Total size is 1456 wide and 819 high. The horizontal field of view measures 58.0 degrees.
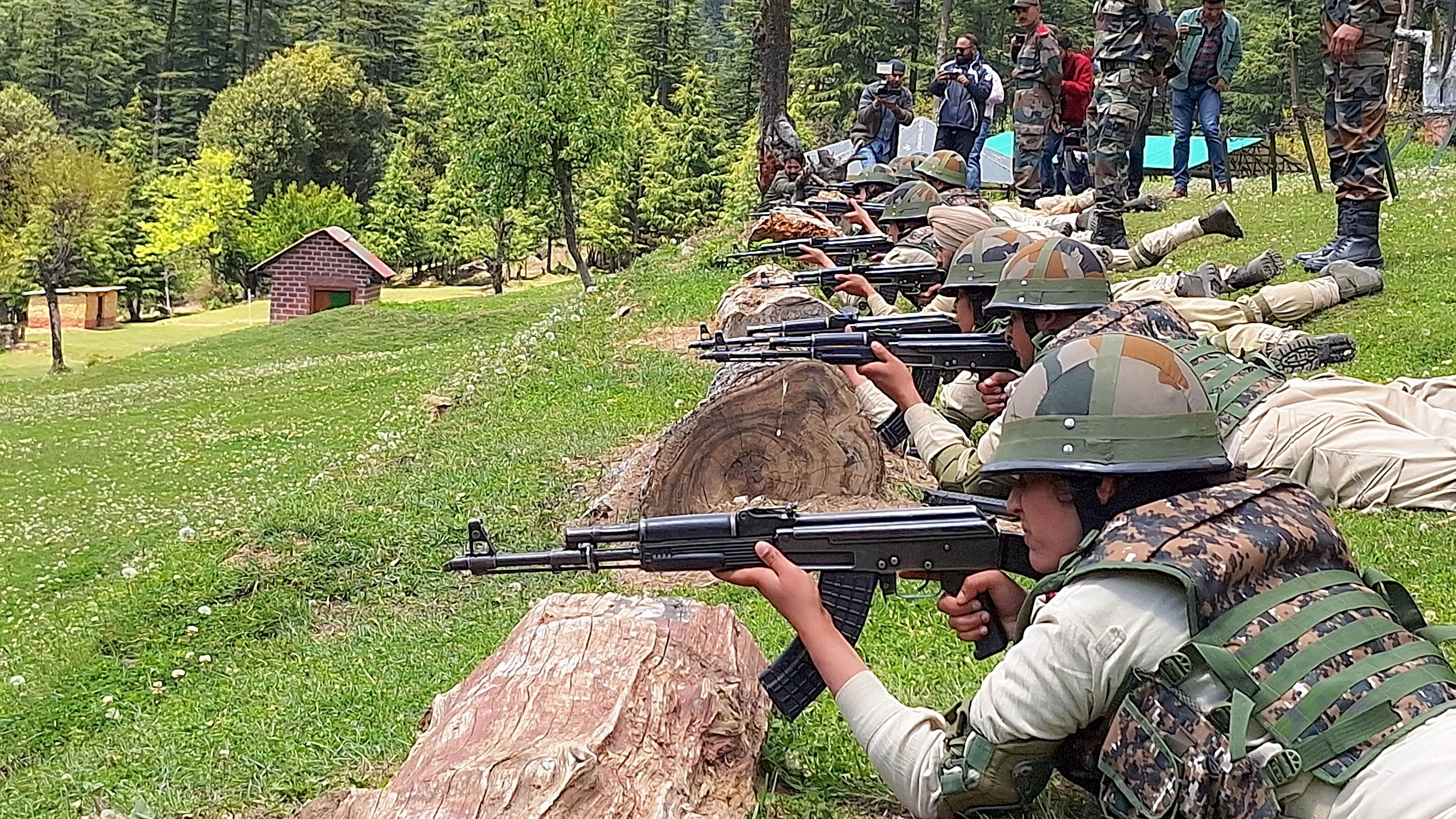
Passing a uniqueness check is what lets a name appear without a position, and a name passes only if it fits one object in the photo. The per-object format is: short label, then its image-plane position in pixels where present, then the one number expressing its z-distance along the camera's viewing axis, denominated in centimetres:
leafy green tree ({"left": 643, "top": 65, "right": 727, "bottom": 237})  5312
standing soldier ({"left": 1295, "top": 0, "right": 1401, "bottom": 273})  901
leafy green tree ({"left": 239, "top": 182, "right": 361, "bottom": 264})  6109
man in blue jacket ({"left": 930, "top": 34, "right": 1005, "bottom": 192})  1759
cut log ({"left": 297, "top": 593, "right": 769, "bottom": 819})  326
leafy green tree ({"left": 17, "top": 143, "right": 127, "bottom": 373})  4262
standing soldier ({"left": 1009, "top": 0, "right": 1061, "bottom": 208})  1445
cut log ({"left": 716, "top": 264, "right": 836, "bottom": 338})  980
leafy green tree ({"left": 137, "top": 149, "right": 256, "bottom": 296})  5853
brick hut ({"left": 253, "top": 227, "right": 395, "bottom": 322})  5109
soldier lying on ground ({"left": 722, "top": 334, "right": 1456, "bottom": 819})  248
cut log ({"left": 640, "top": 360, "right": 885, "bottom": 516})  669
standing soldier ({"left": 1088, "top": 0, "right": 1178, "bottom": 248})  1160
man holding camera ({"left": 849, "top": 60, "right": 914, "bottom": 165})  1956
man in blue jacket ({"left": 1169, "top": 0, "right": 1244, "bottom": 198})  1555
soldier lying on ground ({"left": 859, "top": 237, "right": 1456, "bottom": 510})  570
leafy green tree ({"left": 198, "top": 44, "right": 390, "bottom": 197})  6600
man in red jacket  1589
